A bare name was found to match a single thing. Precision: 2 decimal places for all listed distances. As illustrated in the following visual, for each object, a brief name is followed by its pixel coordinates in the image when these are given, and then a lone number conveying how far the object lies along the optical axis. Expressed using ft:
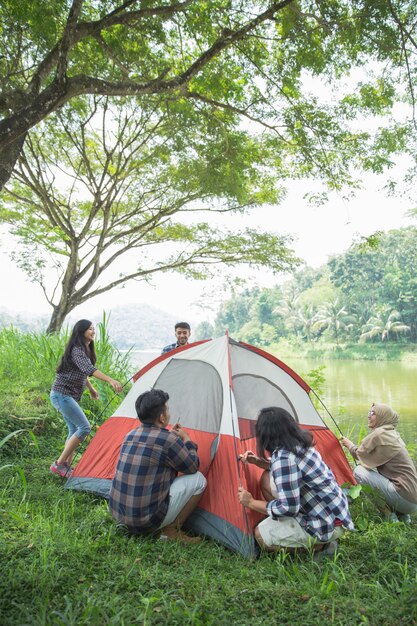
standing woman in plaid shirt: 12.48
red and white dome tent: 9.46
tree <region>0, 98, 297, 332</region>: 25.18
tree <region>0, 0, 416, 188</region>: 13.26
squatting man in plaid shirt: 8.58
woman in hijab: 9.98
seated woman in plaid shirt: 7.67
